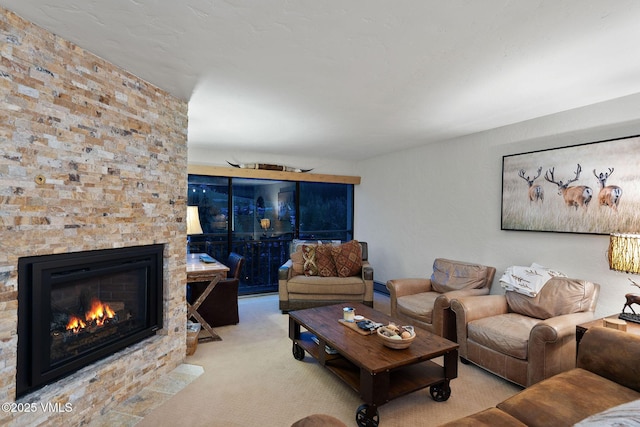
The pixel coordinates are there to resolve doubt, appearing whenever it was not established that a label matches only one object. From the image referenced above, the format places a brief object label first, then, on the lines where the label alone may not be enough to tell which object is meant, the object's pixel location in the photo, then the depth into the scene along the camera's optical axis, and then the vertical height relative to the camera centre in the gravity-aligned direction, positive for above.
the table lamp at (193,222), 3.82 -0.14
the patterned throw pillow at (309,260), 4.54 -0.69
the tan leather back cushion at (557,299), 2.70 -0.73
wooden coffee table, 2.05 -1.06
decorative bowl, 2.29 -0.92
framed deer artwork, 2.64 +0.26
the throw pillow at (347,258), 4.55 -0.66
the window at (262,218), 5.23 -0.11
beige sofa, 4.31 -1.04
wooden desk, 3.31 -0.72
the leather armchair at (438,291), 3.14 -0.89
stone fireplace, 1.68 +0.09
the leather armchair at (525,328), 2.37 -0.94
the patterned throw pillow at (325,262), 4.54 -0.72
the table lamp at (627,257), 2.23 -0.28
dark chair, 3.81 -1.12
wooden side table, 2.19 -0.77
